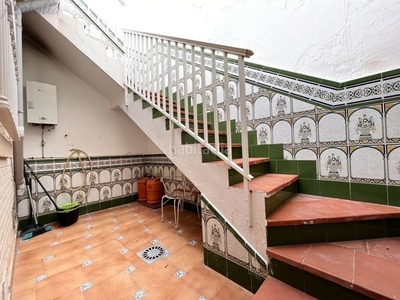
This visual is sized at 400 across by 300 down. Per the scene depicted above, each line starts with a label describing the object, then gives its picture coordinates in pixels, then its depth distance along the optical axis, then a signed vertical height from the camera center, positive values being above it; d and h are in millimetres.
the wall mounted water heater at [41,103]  2217 +731
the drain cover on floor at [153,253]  1522 -971
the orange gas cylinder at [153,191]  2959 -702
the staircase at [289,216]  767 -420
